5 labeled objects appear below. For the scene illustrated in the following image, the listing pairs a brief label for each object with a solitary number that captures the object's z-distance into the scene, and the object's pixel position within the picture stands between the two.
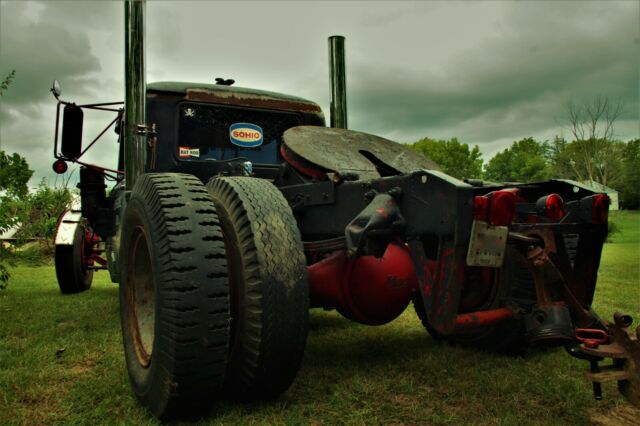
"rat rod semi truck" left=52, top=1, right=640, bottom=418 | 2.50
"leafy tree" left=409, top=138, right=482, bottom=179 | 55.44
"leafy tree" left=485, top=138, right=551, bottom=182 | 62.12
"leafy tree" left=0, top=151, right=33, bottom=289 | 5.58
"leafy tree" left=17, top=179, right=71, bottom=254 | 12.61
